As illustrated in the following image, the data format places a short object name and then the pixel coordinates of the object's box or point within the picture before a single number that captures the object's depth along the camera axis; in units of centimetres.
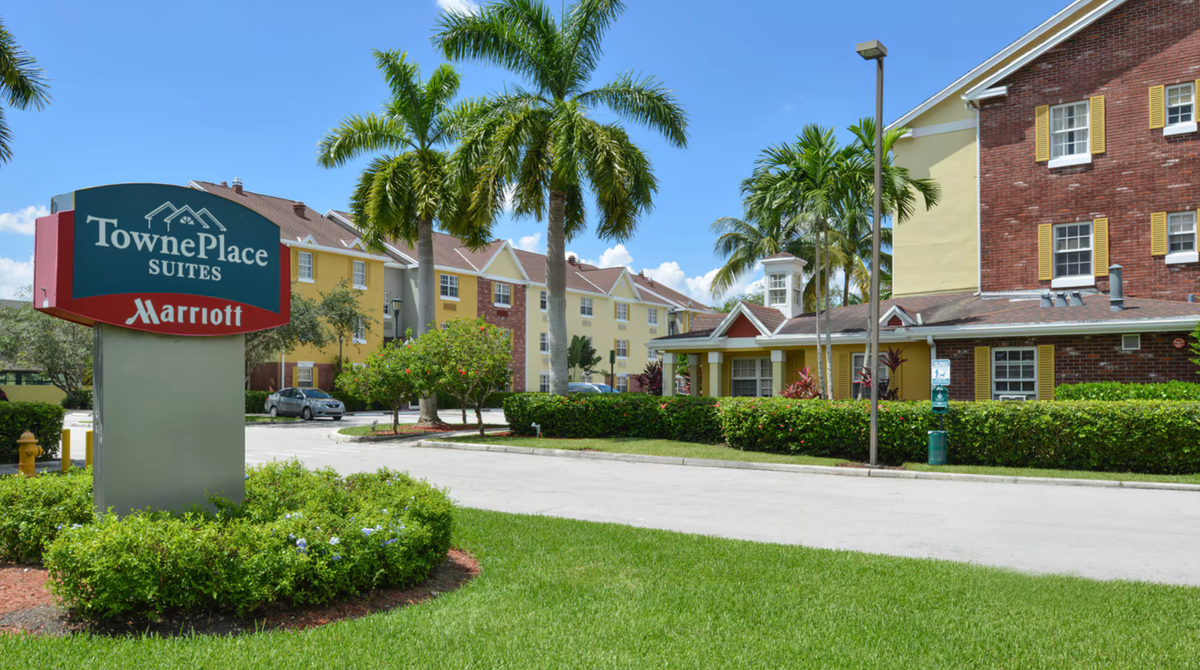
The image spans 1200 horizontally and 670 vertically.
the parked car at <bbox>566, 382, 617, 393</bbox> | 4138
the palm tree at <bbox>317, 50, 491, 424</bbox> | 2530
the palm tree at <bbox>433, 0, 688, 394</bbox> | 2150
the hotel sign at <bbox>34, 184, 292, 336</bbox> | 574
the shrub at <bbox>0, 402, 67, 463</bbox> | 1620
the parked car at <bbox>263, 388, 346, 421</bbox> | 3509
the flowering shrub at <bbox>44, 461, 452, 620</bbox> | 491
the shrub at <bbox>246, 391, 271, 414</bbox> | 3794
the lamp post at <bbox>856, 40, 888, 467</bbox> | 1550
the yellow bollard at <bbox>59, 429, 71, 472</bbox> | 1251
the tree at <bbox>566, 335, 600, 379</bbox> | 5022
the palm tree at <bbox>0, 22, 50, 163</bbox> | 1745
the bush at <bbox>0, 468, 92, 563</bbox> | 637
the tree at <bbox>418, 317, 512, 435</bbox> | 2209
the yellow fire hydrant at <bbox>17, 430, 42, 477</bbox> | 1059
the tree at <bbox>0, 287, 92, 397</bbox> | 3875
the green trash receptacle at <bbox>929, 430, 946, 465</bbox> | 1561
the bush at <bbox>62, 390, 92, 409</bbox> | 4316
